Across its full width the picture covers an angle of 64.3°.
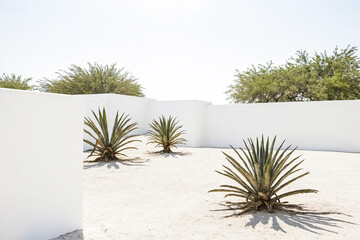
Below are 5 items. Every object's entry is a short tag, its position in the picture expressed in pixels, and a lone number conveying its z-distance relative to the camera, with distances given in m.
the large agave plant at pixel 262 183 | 3.07
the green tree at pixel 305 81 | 18.43
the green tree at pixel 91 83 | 22.16
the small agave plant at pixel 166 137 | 8.47
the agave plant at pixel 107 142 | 6.72
